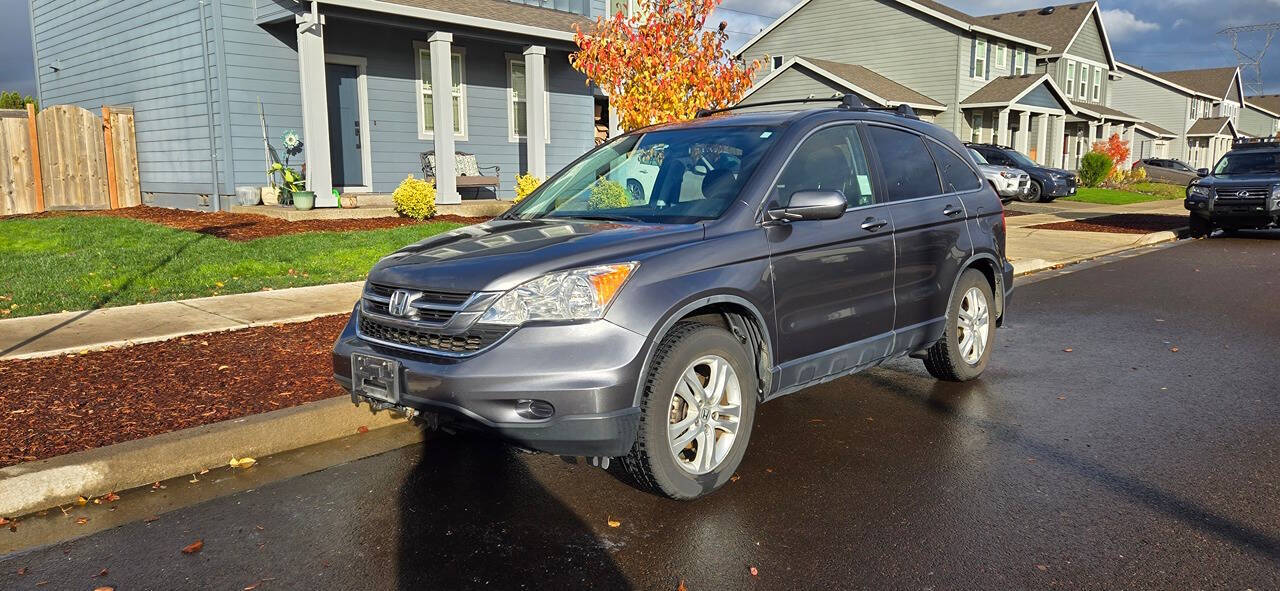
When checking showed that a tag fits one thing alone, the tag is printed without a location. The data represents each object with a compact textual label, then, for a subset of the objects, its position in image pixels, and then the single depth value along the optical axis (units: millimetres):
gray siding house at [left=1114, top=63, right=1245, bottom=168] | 60812
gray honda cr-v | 3791
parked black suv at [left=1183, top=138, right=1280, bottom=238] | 16500
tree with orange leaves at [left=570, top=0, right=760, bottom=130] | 11141
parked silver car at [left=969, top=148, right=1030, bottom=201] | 27109
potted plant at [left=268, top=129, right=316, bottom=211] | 14789
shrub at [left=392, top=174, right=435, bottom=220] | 15156
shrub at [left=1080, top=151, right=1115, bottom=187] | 34469
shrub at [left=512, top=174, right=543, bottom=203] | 16422
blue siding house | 15297
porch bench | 17938
